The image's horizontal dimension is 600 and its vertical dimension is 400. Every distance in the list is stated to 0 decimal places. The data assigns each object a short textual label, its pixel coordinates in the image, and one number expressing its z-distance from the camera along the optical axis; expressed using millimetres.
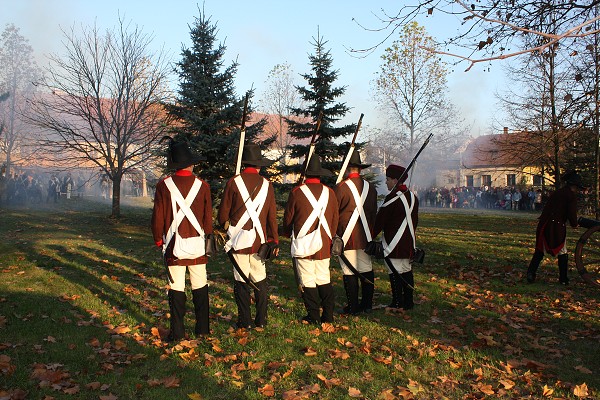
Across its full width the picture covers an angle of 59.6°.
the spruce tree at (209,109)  14172
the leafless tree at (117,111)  19609
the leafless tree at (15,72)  40688
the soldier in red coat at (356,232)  6887
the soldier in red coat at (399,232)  7059
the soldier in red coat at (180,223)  5629
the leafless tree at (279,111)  38462
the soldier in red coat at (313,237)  6316
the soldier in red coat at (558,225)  8750
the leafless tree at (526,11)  6555
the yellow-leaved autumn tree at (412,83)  35875
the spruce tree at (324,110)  14992
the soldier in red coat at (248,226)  6047
